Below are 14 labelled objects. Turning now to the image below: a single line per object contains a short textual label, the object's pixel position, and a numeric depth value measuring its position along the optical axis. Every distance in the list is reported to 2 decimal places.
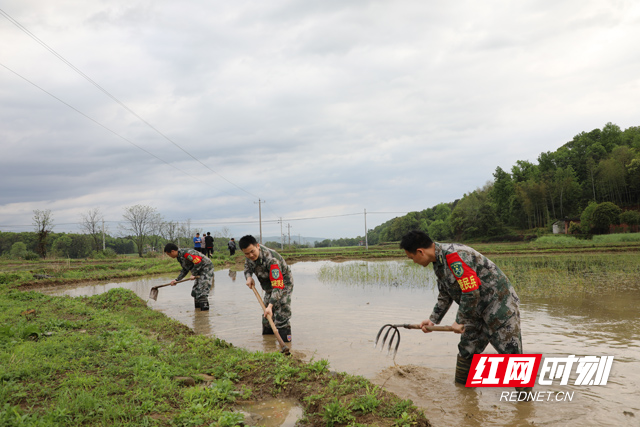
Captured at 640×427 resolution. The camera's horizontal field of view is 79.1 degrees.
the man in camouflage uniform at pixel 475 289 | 3.84
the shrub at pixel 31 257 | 29.56
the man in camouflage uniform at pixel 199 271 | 9.03
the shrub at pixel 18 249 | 32.50
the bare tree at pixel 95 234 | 41.31
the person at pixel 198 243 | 21.27
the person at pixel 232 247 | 27.54
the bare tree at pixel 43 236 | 32.06
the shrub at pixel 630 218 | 37.44
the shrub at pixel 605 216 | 38.38
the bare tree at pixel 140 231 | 40.81
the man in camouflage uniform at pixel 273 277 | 5.87
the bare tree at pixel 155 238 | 42.80
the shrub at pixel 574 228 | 43.08
